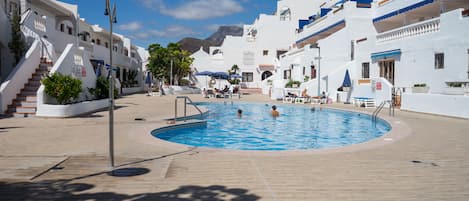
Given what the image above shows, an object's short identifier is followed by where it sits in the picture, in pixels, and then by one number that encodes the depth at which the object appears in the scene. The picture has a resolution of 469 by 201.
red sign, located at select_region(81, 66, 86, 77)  16.67
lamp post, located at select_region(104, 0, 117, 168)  5.38
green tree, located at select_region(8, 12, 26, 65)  15.28
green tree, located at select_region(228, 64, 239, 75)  49.62
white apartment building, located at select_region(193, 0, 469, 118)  16.77
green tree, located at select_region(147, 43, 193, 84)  43.44
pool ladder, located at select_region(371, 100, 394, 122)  15.36
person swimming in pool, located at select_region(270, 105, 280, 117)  18.43
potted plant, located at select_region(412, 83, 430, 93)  18.09
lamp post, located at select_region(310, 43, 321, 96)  26.83
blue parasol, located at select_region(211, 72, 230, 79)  36.99
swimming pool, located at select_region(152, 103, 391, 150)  11.43
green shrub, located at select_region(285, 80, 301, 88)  31.29
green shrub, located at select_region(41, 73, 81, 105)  13.09
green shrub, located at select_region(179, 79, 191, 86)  48.27
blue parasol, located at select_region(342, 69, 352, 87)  24.16
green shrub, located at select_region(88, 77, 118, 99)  18.17
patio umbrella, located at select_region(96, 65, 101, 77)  19.52
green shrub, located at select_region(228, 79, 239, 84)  48.28
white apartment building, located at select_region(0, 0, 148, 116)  13.16
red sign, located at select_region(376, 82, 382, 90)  21.51
